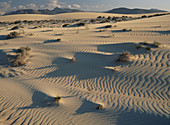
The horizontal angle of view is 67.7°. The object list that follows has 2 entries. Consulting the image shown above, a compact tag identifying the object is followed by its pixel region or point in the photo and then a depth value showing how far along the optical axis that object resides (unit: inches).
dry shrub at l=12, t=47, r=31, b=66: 302.4
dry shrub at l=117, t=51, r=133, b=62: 262.9
